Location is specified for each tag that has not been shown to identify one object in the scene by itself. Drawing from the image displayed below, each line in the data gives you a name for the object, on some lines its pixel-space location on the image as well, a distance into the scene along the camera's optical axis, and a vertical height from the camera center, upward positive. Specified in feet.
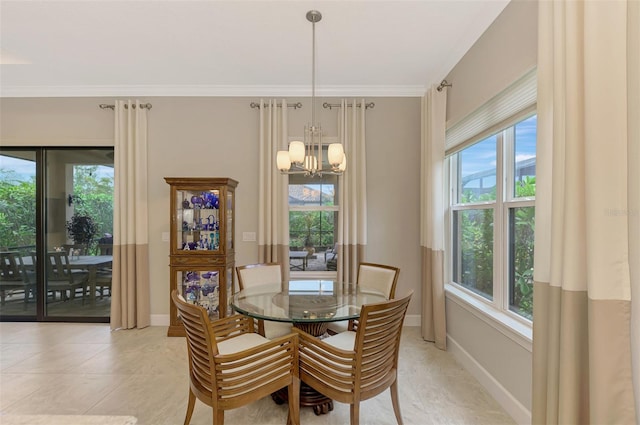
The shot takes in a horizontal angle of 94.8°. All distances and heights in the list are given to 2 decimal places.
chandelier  6.95 +1.32
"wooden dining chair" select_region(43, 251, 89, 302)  12.40 -2.77
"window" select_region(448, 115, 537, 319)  6.77 -0.11
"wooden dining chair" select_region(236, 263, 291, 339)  7.98 -2.09
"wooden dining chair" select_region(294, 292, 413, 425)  5.27 -2.80
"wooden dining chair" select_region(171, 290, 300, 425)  5.12 -2.89
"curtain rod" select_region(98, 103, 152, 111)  11.80 +4.27
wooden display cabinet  10.81 -1.19
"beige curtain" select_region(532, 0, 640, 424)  3.46 -0.05
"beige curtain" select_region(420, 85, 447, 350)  9.87 -0.20
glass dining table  6.17 -2.17
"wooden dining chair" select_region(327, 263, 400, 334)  8.07 -2.05
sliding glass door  12.28 -0.86
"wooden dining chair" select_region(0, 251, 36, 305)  12.37 -2.71
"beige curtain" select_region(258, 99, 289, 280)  11.57 +0.68
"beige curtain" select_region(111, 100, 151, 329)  11.59 -0.50
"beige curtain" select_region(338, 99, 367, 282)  11.53 +0.44
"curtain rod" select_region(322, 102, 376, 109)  11.70 +4.27
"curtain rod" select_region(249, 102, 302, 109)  11.74 +4.29
